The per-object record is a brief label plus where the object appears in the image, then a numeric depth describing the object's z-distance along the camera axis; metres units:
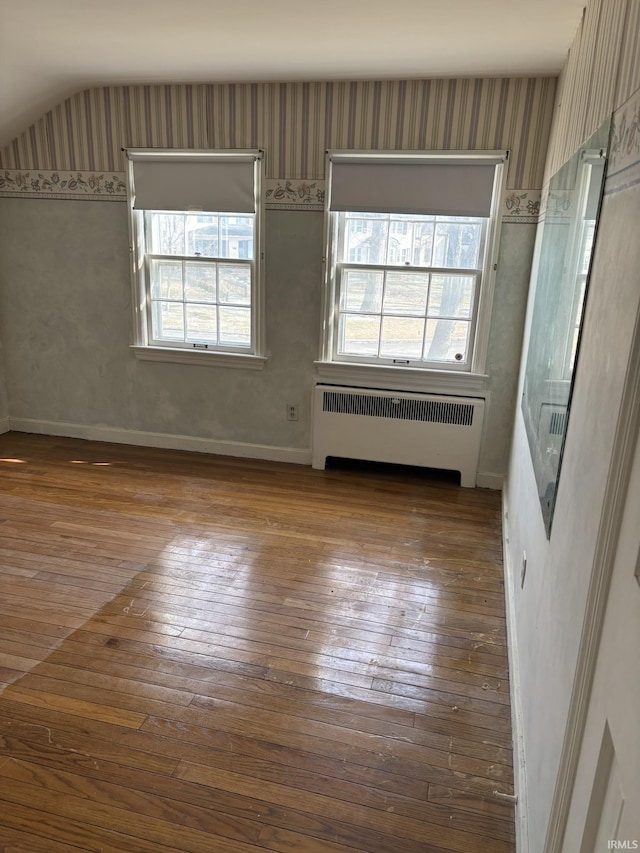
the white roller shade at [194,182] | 4.02
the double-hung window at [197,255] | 4.05
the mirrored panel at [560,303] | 1.70
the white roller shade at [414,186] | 3.70
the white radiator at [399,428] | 4.06
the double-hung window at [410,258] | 3.74
